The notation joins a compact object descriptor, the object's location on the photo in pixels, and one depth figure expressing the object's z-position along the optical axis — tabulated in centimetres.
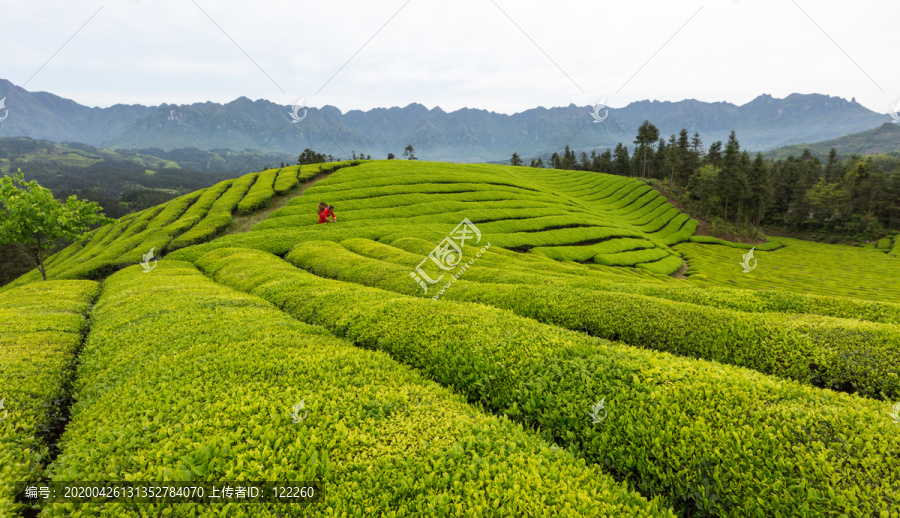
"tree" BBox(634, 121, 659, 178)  9338
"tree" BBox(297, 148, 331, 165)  9614
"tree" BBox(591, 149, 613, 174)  12185
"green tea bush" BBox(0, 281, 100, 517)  569
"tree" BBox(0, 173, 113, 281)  2258
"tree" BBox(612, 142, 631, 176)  11869
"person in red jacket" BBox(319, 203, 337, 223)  3594
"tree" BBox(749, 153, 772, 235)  7188
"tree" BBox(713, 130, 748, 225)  7019
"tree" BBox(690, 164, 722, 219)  7525
